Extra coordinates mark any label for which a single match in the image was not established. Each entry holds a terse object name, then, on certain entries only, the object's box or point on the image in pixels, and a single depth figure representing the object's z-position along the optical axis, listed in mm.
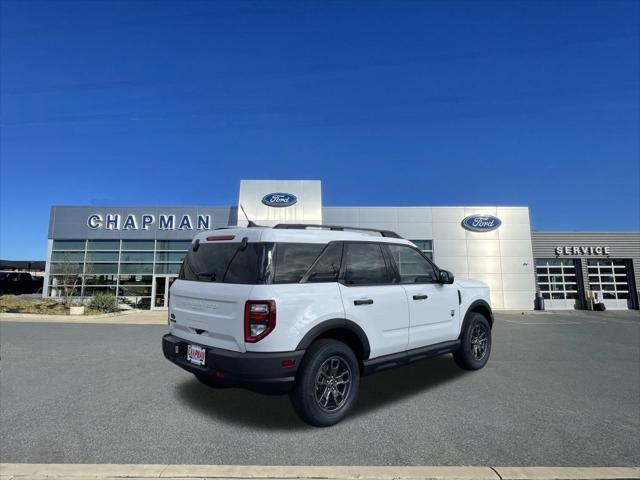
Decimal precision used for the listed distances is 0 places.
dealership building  21891
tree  20570
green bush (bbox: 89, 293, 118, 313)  18609
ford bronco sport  3240
